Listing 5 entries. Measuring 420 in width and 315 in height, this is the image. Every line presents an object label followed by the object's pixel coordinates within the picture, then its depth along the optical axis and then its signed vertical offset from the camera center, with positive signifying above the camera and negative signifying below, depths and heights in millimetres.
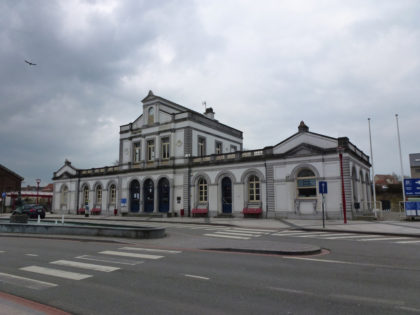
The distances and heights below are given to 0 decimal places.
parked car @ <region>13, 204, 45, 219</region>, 33666 -1006
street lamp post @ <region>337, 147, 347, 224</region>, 22494 +901
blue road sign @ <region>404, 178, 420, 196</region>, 24891 +760
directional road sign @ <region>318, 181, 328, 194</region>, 19625 +660
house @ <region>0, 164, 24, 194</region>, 66000 +4679
